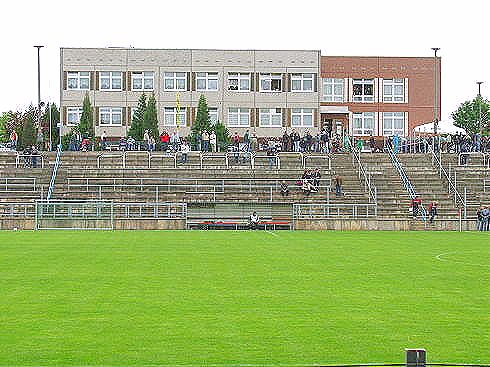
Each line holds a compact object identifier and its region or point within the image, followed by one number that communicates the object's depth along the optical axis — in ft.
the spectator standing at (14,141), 246.06
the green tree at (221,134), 274.77
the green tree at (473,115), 414.00
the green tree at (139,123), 277.23
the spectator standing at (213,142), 245.04
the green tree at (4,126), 498.65
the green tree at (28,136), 297.74
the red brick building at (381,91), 339.77
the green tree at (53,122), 346.93
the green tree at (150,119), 274.16
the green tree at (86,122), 275.18
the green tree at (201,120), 278.46
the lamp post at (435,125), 243.56
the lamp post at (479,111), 369.09
